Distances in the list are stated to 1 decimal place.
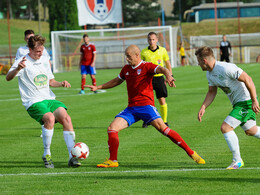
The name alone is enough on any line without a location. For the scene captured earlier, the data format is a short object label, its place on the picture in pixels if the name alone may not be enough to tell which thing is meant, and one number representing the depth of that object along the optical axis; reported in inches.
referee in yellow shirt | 963.3
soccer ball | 618.7
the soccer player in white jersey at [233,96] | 573.6
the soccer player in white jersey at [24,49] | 841.5
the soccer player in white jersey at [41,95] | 631.8
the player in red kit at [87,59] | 1678.2
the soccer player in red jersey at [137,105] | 621.3
